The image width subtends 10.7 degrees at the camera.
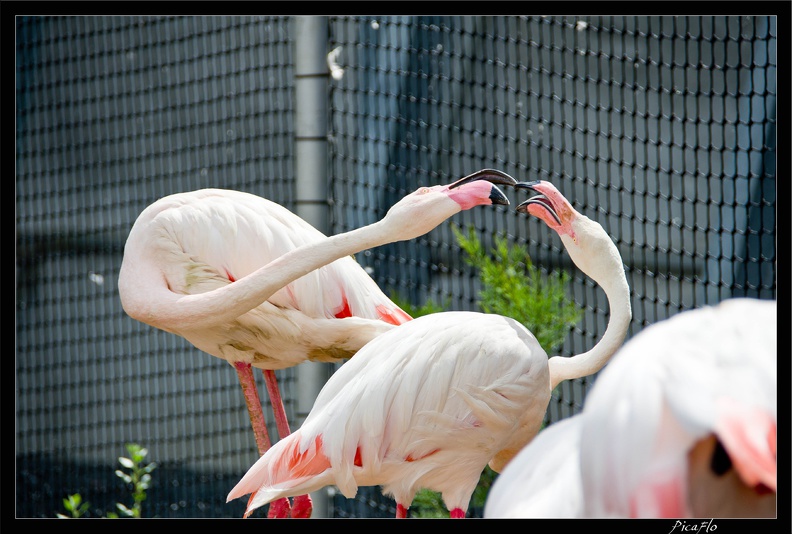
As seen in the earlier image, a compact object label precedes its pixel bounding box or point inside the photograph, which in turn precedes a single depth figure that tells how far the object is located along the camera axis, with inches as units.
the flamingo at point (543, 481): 236.0
